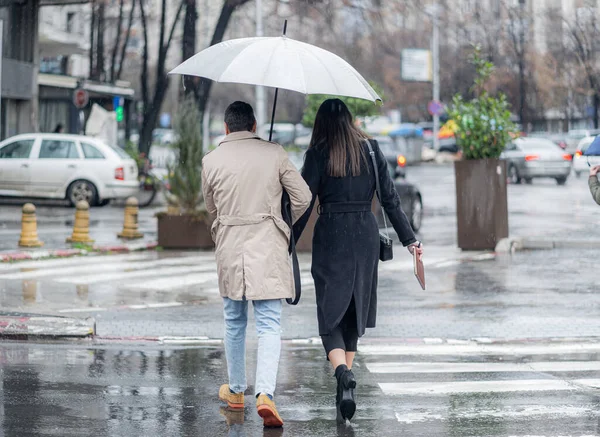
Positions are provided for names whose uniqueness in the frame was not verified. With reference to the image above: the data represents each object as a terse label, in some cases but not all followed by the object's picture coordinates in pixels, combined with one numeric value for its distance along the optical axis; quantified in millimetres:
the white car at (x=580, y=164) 40812
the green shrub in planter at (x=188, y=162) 16688
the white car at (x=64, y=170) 24984
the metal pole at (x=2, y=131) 30645
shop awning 36250
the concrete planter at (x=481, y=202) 16500
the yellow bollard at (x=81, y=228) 17422
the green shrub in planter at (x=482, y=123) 16453
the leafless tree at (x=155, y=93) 34312
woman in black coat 6547
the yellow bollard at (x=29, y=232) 16719
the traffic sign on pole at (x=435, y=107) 57531
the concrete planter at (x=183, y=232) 16844
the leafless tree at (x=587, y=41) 57938
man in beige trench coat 6223
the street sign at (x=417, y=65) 69938
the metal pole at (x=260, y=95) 31047
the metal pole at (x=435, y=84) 63531
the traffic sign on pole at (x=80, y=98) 32156
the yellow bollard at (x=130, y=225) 18434
